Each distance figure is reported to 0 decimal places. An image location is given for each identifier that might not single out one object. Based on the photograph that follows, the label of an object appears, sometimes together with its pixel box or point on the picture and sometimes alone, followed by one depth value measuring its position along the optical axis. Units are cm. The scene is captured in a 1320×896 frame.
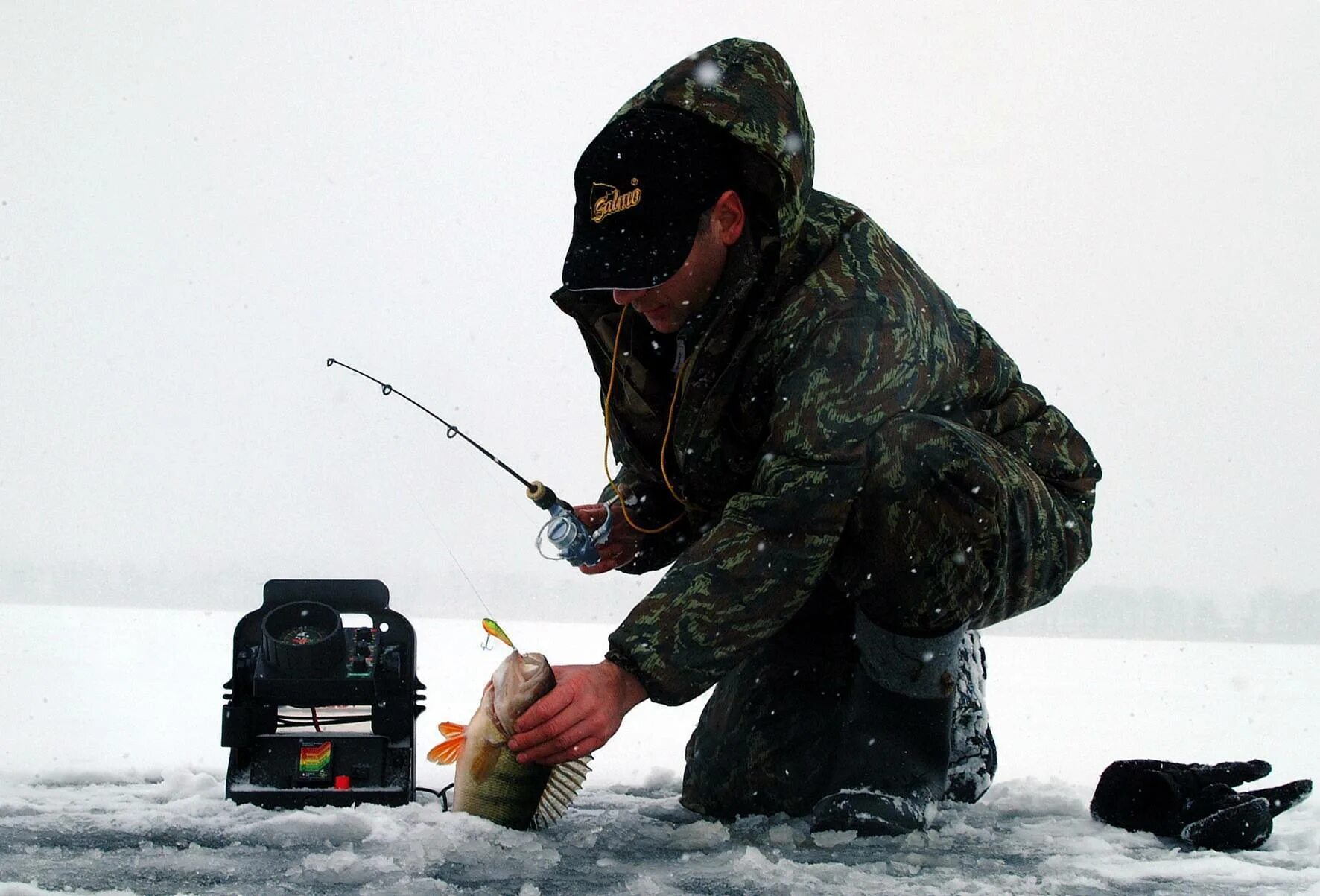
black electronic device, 223
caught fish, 190
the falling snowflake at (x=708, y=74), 216
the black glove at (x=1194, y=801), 214
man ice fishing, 193
